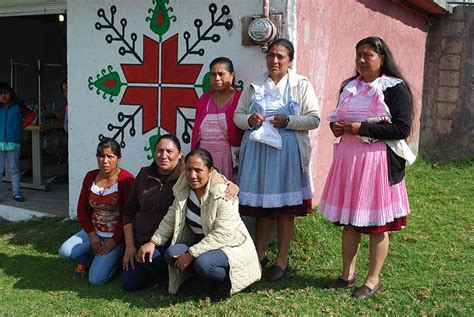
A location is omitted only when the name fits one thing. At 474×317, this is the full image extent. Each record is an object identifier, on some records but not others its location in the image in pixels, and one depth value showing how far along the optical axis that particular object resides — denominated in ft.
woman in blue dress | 12.21
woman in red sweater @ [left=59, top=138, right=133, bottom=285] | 13.28
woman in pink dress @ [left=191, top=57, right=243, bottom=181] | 13.16
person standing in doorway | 20.53
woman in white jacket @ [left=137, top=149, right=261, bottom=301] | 11.34
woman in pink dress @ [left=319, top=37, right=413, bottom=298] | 10.74
